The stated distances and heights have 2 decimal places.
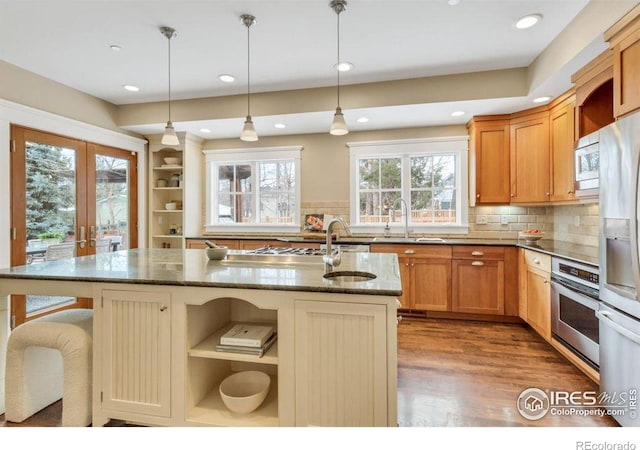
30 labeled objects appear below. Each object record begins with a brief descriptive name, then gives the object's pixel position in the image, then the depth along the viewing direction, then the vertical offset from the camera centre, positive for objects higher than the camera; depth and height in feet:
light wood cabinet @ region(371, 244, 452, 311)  12.31 -2.00
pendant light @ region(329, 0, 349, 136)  7.42 +2.54
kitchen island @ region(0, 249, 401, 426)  5.03 -1.95
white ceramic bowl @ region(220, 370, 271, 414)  6.40 -3.17
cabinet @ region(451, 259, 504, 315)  11.91 -2.36
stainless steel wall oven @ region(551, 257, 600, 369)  7.34 -2.15
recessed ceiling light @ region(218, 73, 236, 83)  11.27 +5.20
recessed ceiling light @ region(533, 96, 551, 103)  10.74 +4.11
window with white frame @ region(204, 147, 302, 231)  16.08 +1.85
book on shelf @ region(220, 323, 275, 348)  5.73 -2.03
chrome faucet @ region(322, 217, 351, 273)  6.38 -0.70
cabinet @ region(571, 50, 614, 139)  8.50 +3.39
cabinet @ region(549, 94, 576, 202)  9.90 +2.42
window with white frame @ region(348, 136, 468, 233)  14.19 +1.78
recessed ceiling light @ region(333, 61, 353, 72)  10.24 +5.08
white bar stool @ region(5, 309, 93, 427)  5.98 -2.67
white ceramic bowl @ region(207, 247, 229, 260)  7.70 -0.67
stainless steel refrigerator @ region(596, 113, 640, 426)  5.60 -0.91
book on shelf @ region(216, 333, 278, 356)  5.65 -2.20
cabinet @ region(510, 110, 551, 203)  11.35 +2.33
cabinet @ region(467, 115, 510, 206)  12.44 +2.46
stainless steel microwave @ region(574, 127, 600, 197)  8.05 +1.48
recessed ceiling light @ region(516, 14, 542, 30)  7.85 +4.98
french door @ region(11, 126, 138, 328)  10.45 +0.91
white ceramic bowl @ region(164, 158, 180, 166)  15.80 +3.15
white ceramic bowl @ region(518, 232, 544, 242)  11.55 -0.50
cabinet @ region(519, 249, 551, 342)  9.59 -2.20
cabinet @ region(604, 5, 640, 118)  6.26 +3.26
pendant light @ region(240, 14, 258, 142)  7.96 +2.51
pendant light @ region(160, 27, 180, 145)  8.52 +2.56
